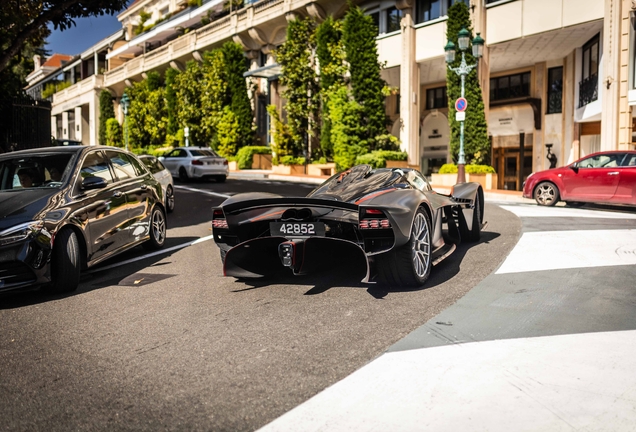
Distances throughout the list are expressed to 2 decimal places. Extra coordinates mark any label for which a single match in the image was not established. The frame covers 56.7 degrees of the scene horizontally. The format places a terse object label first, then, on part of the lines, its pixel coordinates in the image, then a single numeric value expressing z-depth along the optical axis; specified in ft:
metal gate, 47.75
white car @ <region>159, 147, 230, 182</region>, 78.79
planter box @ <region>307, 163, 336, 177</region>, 98.78
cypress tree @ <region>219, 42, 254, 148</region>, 124.67
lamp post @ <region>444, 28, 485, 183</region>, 66.59
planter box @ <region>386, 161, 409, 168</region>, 87.76
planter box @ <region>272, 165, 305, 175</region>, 103.30
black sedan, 17.40
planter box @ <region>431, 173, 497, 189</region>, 74.90
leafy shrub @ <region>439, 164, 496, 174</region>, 75.72
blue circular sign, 67.15
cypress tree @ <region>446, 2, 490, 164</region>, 80.02
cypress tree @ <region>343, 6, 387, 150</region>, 92.75
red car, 44.27
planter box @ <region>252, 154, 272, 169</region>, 120.26
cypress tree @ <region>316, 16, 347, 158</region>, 98.63
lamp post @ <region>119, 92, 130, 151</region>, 135.33
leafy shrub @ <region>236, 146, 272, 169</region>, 119.44
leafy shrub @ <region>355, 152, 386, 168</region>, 84.23
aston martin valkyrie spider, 16.65
